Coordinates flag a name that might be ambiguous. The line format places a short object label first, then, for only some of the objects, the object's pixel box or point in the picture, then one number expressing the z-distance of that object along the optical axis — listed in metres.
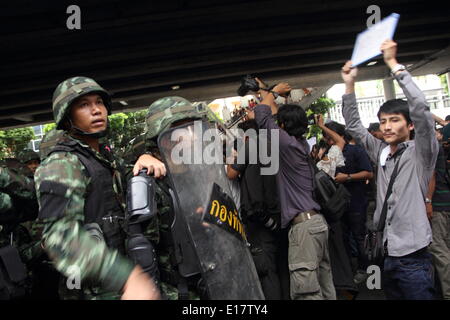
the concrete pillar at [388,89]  12.14
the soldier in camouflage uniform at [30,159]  4.94
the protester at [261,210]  3.27
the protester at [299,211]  2.96
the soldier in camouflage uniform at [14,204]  2.32
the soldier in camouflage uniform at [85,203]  1.51
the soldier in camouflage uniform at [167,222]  1.86
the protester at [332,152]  4.62
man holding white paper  2.48
